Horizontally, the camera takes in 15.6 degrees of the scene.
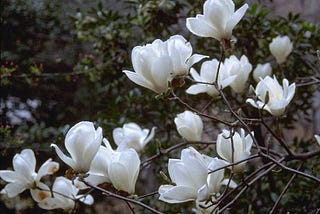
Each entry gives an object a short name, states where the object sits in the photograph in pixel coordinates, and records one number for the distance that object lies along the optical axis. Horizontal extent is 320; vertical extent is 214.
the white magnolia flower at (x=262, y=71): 2.61
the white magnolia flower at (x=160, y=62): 2.06
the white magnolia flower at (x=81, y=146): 2.05
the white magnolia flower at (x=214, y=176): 2.06
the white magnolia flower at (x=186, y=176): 2.01
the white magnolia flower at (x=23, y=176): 2.27
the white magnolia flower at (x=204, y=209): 2.03
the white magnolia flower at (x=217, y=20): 2.10
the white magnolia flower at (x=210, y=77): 2.28
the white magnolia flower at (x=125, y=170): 2.06
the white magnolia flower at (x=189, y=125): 2.29
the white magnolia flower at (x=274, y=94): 2.15
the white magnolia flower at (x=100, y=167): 2.09
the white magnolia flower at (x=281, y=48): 2.65
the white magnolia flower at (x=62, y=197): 2.26
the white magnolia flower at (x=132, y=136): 2.39
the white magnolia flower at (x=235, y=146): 2.12
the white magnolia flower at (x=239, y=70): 2.33
